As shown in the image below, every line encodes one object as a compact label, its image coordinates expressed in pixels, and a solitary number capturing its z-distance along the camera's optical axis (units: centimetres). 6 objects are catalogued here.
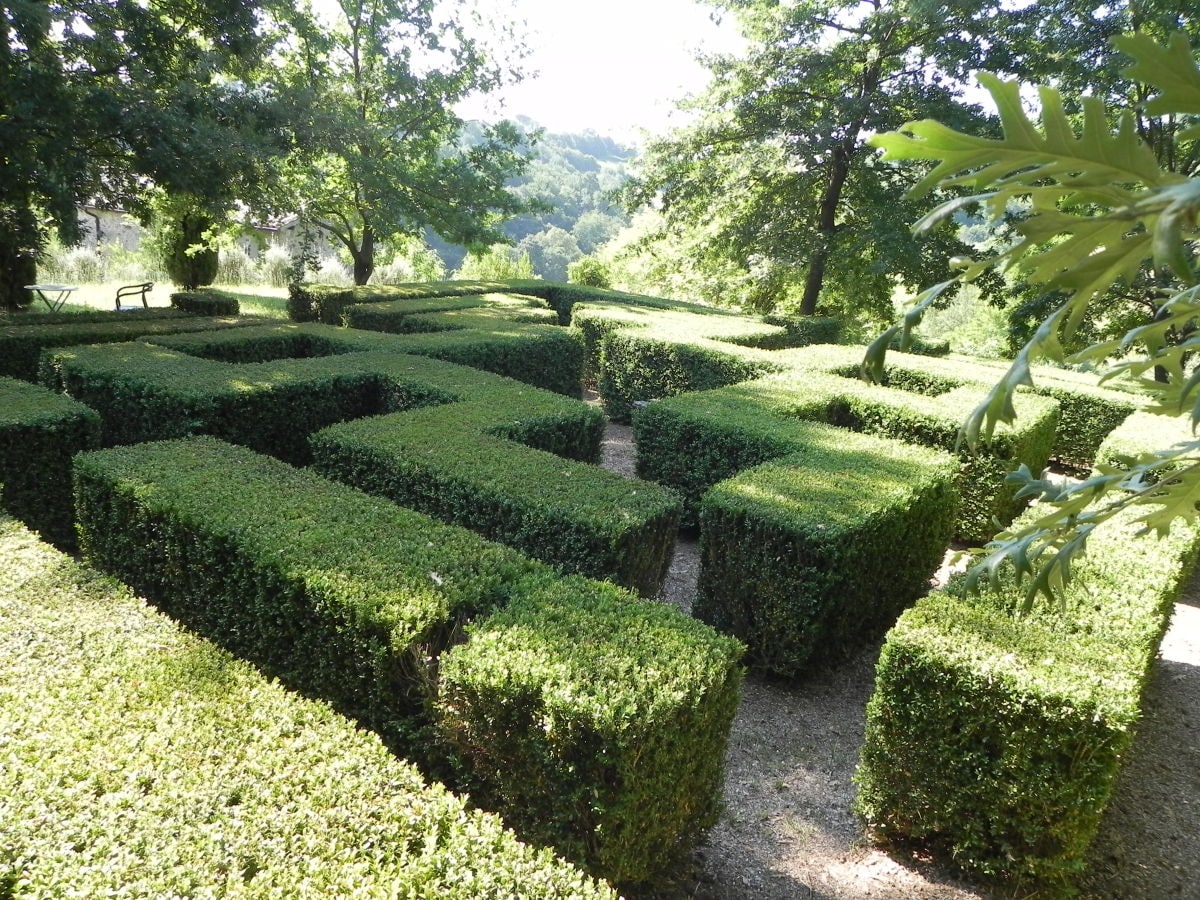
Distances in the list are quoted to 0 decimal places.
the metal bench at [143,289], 1443
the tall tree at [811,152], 1359
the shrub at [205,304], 1308
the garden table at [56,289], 1304
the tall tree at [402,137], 1678
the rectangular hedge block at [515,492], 445
